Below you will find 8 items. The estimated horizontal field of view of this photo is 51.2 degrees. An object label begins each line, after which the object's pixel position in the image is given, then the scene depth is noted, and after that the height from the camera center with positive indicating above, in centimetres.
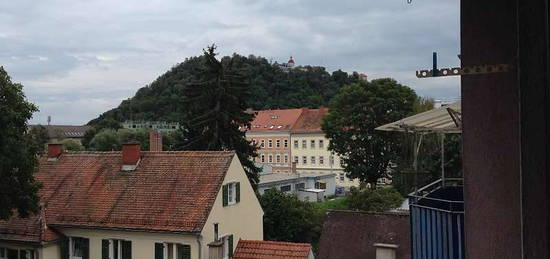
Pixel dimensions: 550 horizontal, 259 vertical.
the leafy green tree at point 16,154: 1588 -36
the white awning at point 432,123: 635 +17
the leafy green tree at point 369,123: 4272 +115
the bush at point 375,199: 3135 -342
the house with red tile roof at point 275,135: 7444 +54
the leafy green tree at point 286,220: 2927 -419
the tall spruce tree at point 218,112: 3278 +160
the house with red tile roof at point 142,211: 1894 -250
